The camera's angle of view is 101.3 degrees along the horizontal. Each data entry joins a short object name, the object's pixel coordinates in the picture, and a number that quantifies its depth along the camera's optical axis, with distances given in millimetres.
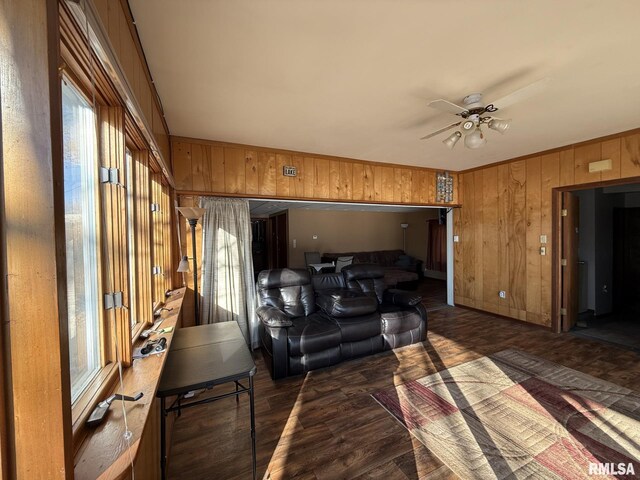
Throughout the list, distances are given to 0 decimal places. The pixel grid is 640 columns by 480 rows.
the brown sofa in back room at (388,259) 7965
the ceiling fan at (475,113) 1952
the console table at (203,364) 1440
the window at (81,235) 1012
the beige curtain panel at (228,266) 3309
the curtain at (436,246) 7867
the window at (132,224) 1577
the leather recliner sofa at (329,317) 2807
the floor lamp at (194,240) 2648
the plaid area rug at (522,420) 1673
